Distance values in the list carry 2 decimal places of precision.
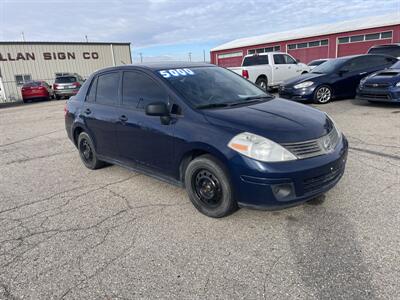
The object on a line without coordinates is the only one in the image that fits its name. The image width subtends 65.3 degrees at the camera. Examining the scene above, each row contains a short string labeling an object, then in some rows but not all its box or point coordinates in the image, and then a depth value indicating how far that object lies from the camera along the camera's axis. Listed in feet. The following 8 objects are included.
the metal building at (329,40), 81.87
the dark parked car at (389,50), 45.09
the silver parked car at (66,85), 68.85
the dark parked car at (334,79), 32.73
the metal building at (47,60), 85.97
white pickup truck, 44.01
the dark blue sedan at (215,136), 9.66
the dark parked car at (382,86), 26.91
